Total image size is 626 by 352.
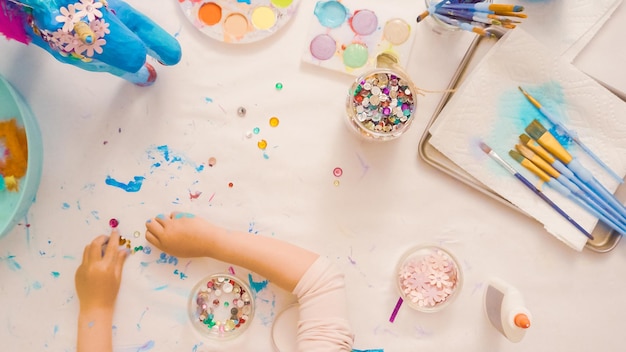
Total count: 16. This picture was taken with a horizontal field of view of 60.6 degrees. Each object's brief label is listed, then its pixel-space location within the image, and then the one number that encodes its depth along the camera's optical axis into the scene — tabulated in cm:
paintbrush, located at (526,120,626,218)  74
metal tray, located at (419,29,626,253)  76
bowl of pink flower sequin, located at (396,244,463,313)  75
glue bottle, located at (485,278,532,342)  69
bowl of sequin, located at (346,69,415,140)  70
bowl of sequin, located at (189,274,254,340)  77
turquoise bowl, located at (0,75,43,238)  74
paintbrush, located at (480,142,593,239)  74
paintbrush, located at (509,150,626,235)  74
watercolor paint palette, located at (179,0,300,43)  77
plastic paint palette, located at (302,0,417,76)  77
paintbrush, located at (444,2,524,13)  68
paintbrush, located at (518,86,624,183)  74
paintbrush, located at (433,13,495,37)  70
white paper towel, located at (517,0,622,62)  75
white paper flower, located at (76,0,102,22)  58
